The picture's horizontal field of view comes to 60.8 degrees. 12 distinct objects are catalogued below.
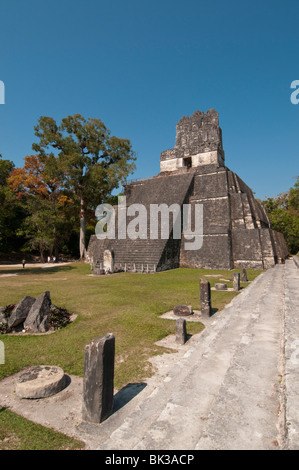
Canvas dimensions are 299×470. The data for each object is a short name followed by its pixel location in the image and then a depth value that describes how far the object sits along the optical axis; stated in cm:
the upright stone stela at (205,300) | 651
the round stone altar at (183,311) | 675
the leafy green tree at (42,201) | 2352
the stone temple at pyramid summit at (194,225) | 1716
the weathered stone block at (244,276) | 1201
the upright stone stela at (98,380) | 278
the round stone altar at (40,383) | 328
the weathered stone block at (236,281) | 977
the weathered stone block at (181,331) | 496
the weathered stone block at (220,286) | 1004
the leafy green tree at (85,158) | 2423
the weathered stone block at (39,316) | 587
